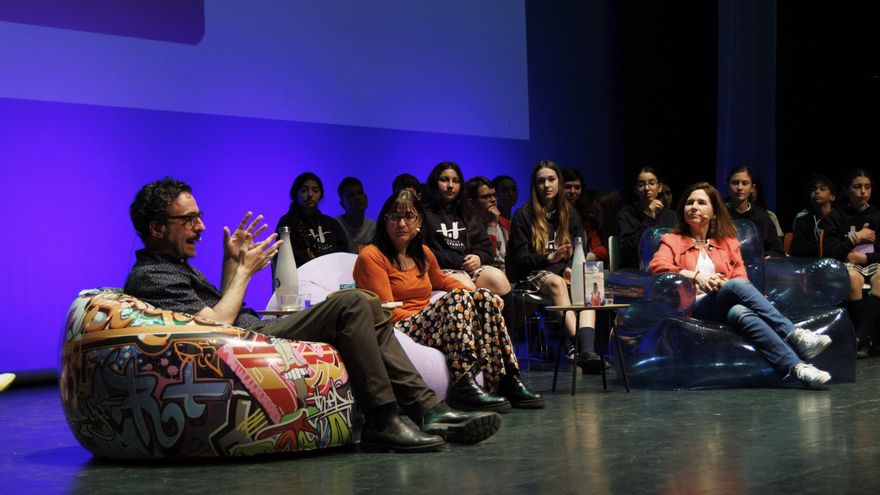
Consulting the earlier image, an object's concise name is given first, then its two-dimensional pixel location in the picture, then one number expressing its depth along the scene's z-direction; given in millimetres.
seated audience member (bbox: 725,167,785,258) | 7168
